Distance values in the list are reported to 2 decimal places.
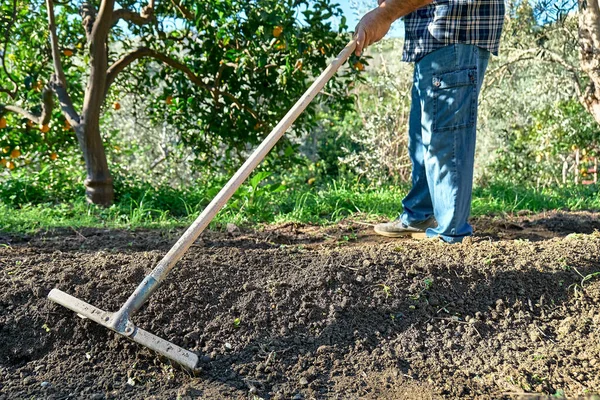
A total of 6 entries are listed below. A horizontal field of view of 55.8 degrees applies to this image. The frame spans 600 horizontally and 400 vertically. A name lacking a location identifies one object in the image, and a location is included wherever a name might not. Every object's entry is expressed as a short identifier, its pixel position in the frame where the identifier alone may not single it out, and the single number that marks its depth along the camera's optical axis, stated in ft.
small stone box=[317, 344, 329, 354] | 6.70
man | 9.39
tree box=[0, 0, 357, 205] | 14.21
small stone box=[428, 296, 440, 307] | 7.55
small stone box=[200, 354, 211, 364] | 6.52
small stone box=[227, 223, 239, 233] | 11.39
